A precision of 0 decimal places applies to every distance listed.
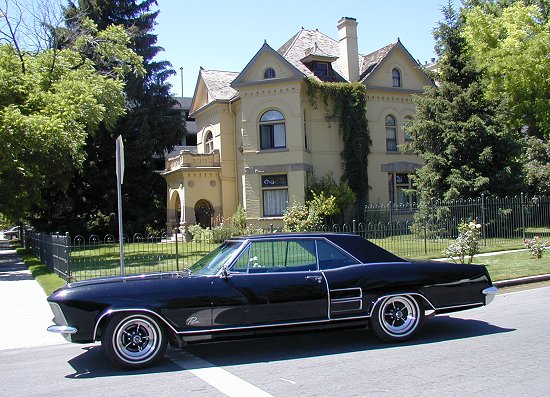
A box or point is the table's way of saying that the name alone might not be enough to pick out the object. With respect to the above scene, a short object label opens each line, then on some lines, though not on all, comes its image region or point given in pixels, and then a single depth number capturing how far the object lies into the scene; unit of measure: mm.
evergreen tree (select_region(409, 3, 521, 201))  23969
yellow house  27922
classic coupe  6449
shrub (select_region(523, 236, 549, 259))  15867
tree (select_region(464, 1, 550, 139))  27938
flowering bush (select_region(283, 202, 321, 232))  23502
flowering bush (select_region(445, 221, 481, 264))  13938
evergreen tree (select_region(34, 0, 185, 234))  36906
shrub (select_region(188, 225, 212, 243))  25362
